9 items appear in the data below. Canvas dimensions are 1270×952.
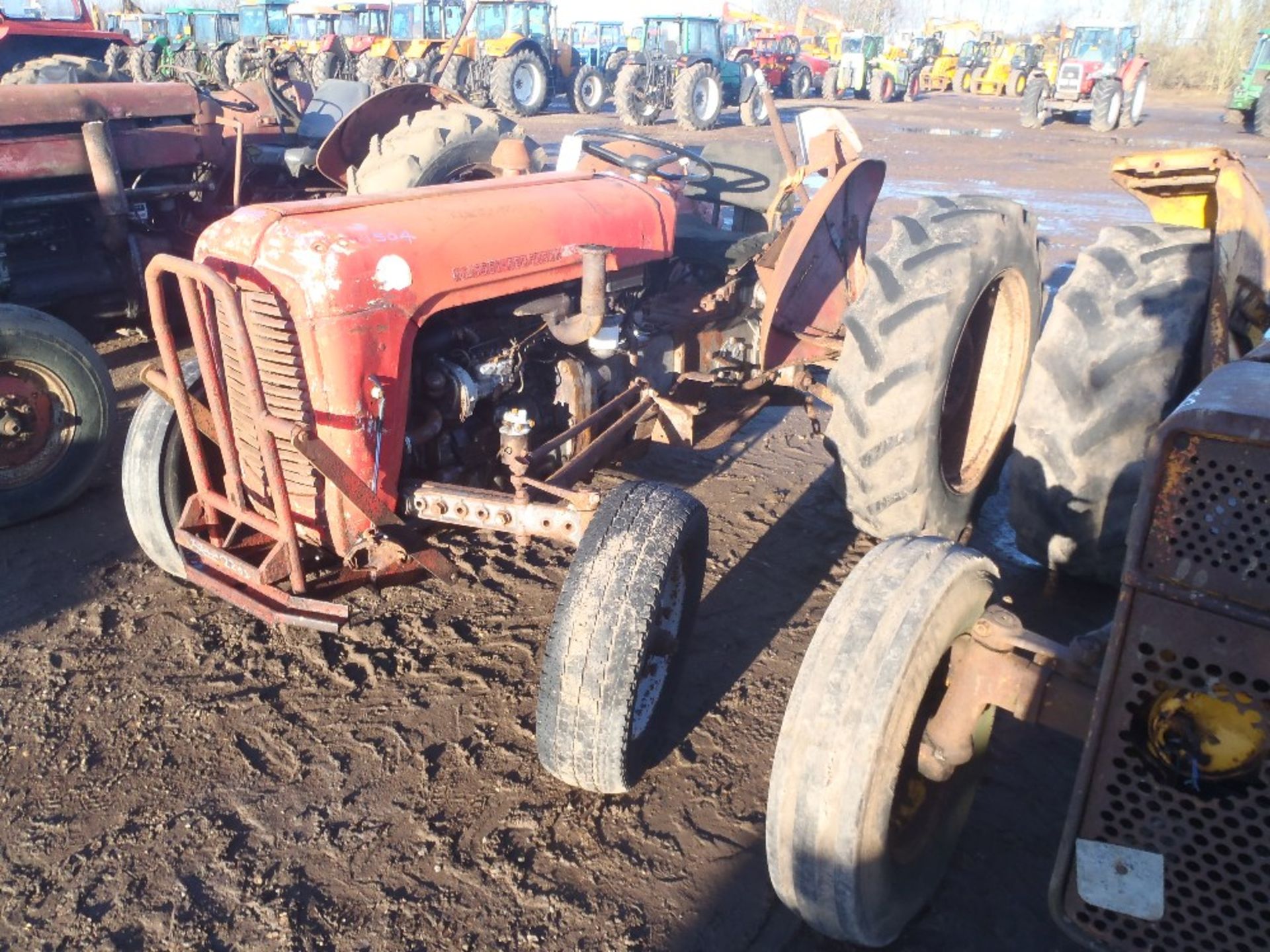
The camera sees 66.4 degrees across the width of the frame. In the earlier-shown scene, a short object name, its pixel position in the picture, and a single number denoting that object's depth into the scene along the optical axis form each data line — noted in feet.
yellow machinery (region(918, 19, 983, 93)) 114.32
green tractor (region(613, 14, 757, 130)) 66.08
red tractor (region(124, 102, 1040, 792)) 8.45
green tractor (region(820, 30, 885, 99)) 93.50
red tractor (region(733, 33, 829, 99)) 86.48
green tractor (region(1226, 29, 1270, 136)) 65.98
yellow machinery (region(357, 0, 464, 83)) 62.28
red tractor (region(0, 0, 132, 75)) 25.91
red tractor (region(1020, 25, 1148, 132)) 72.02
